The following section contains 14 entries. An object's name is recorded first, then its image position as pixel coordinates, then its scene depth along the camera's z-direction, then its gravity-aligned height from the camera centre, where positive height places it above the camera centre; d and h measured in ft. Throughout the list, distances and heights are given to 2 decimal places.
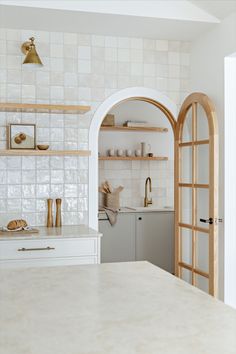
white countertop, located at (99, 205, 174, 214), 18.69 -0.95
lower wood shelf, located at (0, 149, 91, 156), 13.23 +0.92
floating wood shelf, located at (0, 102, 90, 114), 13.15 +2.16
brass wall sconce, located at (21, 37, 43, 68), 12.69 +3.36
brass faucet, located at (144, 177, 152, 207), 21.40 -0.48
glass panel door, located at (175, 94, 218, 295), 12.92 -0.22
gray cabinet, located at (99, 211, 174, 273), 18.48 -2.05
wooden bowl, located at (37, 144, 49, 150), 13.58 +1.08
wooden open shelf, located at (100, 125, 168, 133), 20.86 +2.51
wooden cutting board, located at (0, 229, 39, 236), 12.35 -1.23
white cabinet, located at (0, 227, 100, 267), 11.96 -1.65
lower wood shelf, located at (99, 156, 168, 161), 20.54 +1.20
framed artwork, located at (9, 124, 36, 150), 13.61 +1.39
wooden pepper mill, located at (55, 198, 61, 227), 14.03 -0.79
